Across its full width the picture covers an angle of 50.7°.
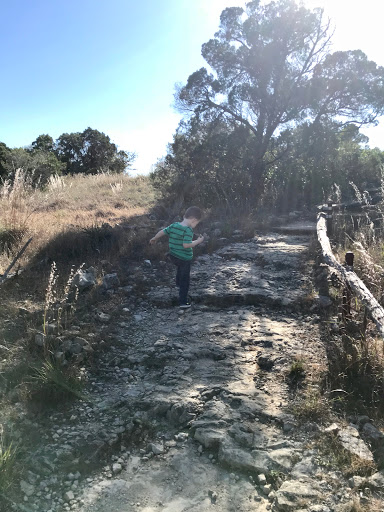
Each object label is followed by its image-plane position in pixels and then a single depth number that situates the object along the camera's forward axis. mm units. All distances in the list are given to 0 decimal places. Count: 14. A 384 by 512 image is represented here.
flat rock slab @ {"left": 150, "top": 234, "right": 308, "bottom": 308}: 5688
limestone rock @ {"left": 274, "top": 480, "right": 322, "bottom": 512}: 2373
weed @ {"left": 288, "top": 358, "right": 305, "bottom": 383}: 3726
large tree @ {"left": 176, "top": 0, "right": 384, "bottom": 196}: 11523
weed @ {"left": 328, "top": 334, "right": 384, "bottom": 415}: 3348
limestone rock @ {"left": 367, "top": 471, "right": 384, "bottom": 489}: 2518
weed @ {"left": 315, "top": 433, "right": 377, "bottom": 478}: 2641
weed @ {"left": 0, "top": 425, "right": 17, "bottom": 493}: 2539
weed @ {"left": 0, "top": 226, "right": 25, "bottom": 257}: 7113
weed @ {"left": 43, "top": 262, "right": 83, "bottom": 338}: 4354
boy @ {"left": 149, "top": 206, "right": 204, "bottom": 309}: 5535
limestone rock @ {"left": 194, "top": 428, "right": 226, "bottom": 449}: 2943
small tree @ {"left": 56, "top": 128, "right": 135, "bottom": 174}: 28219
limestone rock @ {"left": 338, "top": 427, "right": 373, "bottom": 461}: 2775
